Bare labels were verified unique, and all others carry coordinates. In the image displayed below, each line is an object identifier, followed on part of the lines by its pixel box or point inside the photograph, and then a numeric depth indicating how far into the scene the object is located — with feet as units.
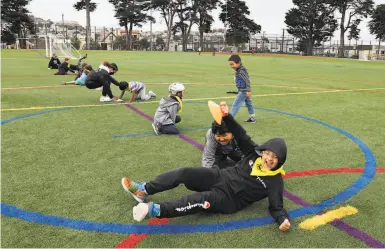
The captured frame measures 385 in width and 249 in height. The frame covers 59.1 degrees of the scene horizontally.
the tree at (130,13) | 219.82
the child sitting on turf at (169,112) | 20.31
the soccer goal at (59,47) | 100.48
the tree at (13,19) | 180.75
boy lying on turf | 10.75
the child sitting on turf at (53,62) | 58.65
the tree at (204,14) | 226.17
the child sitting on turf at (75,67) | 51.20
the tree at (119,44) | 222.28
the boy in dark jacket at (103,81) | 30.71
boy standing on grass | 23.39
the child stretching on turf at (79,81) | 40.02
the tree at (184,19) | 226.58
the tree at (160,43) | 241.14
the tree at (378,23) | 177.51
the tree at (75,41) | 193.06
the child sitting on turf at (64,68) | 50.85
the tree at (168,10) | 221.25
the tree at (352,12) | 187.62
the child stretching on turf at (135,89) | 30.47
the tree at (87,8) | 182.91
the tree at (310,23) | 199.76
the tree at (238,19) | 227.61
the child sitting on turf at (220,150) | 13.99
